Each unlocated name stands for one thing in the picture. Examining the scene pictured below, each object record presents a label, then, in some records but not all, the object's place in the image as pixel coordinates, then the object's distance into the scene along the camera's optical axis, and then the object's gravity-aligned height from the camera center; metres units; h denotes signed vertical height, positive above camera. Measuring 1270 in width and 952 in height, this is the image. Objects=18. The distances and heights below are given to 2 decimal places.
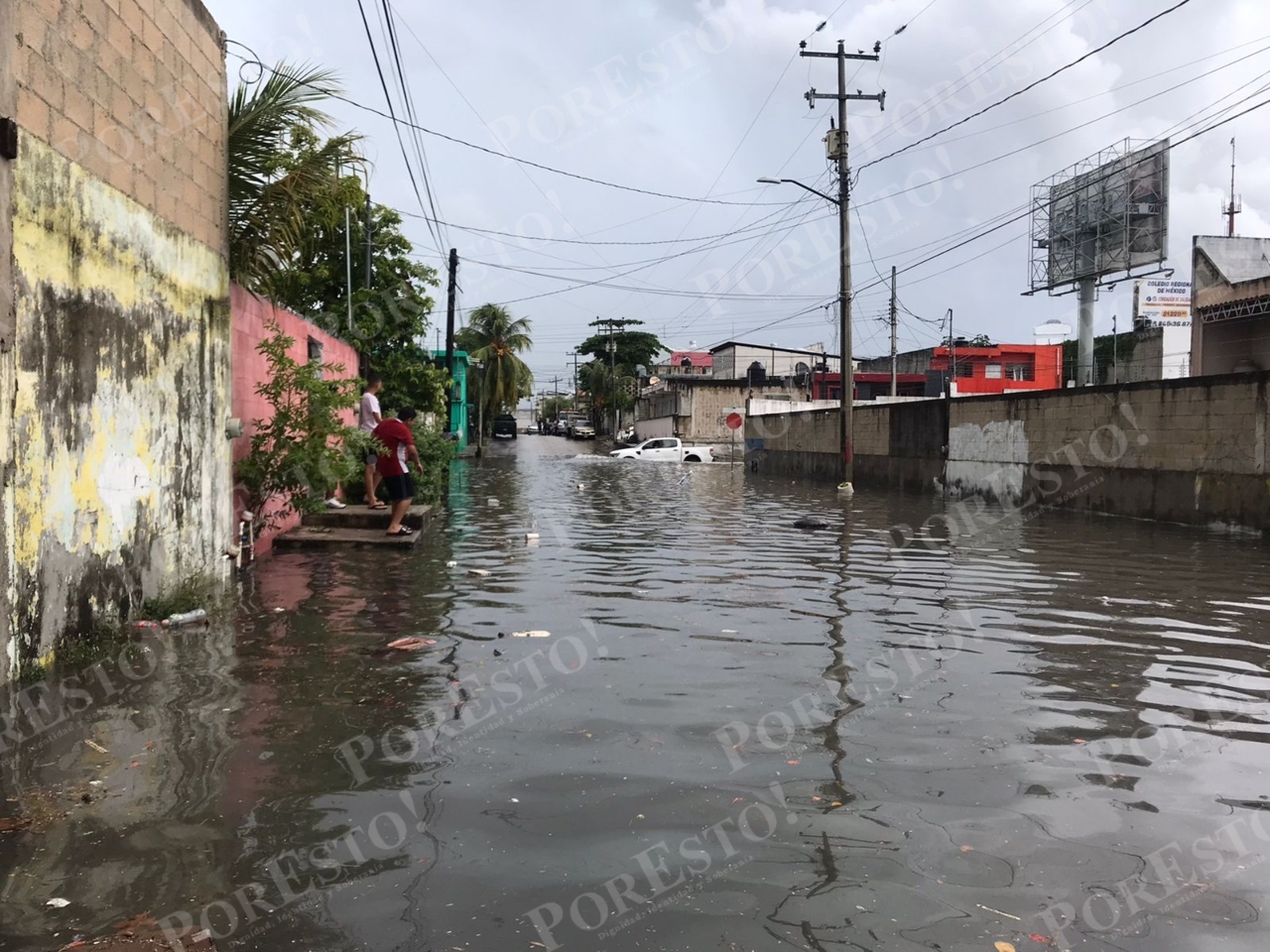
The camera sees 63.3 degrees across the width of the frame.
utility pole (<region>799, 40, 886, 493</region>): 24.98 +4.98
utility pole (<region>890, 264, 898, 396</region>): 49.48 +4.69
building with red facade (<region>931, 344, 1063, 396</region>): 66.88 +5.15
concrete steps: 12.05 -1.22
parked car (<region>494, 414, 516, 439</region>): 78.62 +0.50
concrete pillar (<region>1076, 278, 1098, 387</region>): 44.16 +5.43
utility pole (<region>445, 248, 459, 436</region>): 32.09 +4.07
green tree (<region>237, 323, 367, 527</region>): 9.99 -0.09
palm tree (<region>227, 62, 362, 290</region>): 10.02 +2.58
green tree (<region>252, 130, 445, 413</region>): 23.50 +3.26
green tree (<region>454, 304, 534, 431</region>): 62.88 +5.50
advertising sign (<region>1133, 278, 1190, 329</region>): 49.88 +6.93
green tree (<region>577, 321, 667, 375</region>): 87.19 +7.64
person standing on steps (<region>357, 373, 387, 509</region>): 13.66 +0.18
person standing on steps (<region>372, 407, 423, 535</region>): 12.24 -0.35
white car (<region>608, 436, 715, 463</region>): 44.12 -0.69
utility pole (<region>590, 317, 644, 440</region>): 81.06 +6.63
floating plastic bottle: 7.22 -1.34
